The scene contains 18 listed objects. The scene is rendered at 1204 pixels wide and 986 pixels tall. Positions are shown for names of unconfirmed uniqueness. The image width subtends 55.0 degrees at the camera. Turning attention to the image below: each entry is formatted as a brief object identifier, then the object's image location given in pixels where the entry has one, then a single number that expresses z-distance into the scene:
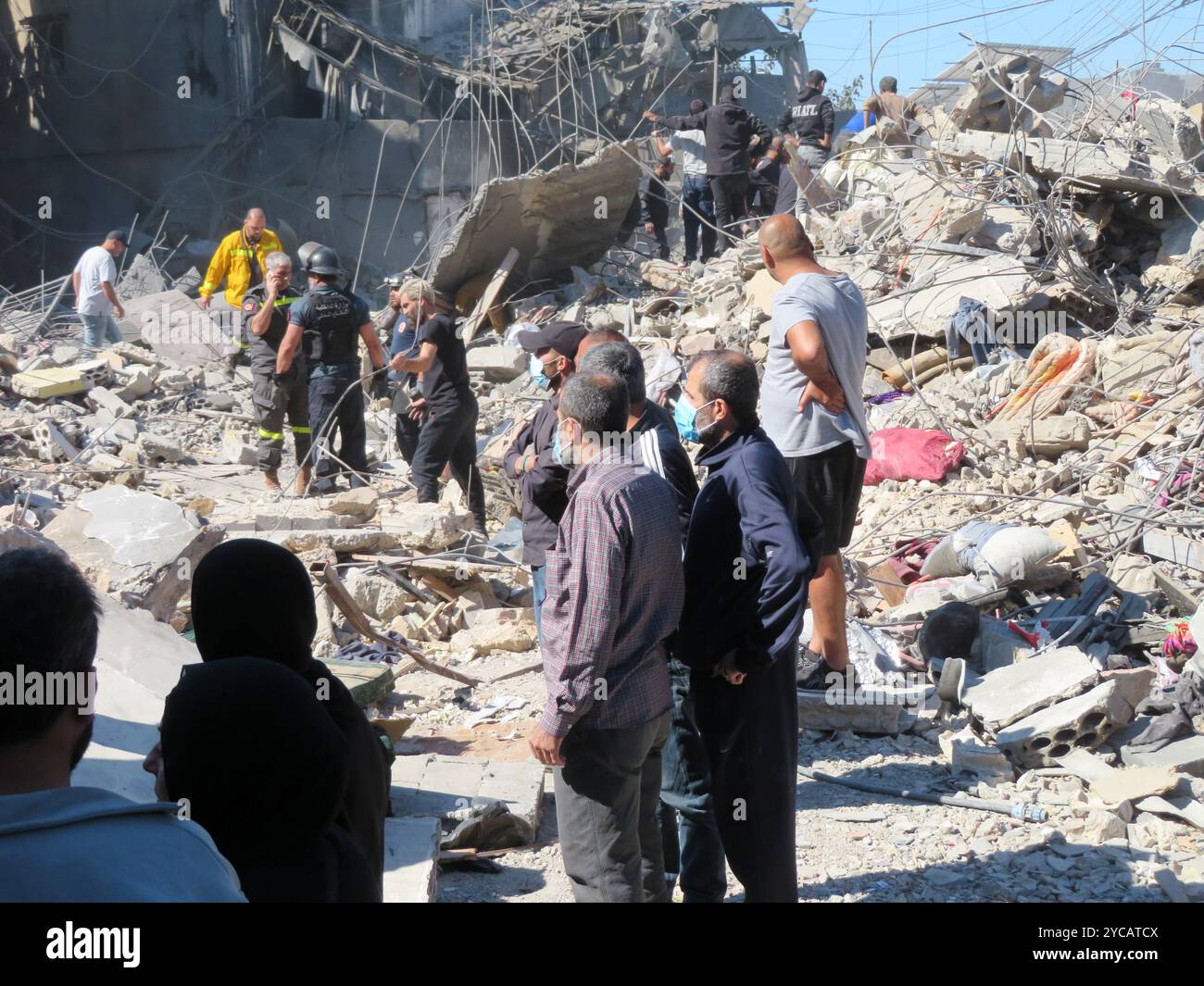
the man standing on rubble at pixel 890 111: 12.04
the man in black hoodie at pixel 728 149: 11.86
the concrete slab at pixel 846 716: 4.54
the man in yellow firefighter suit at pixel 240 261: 9.50
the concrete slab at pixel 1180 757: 4.07
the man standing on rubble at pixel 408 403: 7.40
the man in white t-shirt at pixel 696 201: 13.24
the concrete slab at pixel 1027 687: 4.45
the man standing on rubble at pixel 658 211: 14.05
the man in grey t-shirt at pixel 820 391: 4.23
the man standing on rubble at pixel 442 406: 6.89
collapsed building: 3.99
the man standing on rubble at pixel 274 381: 7.80
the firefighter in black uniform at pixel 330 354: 7.58
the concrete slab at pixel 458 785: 3.82
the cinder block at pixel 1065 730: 4.30
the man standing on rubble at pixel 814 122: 12.98
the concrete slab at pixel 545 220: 12.22
